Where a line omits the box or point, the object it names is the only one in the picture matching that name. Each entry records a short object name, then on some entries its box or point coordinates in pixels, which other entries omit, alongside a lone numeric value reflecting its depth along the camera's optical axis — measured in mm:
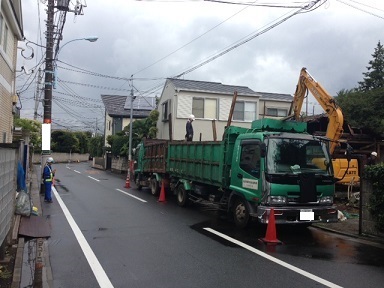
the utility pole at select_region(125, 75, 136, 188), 31305
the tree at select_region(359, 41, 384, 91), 43594
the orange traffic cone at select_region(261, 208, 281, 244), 8320
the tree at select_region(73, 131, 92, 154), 65062
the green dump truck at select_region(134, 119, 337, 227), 8742
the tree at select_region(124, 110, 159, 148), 30844
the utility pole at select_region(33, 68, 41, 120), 29659
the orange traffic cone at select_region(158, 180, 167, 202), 15031
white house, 27094
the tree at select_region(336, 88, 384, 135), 23297
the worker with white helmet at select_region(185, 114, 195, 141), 15145
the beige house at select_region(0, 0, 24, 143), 12477
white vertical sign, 16875
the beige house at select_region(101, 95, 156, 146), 50625
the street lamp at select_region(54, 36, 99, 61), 18731
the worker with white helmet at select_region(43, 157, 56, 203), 14344
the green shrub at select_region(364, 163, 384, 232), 8492
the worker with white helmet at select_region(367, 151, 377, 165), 14398
